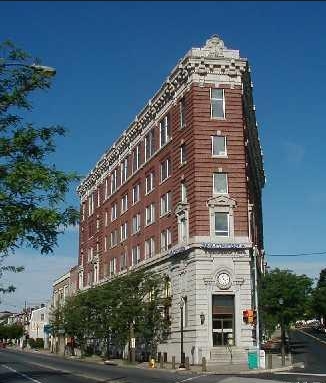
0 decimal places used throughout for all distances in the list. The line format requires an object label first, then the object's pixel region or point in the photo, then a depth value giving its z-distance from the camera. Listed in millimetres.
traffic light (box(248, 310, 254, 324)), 43119
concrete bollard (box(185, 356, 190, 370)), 45381
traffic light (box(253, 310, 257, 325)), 48094
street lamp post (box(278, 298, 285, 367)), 45400
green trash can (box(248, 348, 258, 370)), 43431
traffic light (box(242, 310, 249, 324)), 43159
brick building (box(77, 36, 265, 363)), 52000
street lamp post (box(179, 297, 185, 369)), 46125
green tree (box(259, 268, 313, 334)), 60469
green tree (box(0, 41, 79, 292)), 17172
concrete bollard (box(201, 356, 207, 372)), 43406
